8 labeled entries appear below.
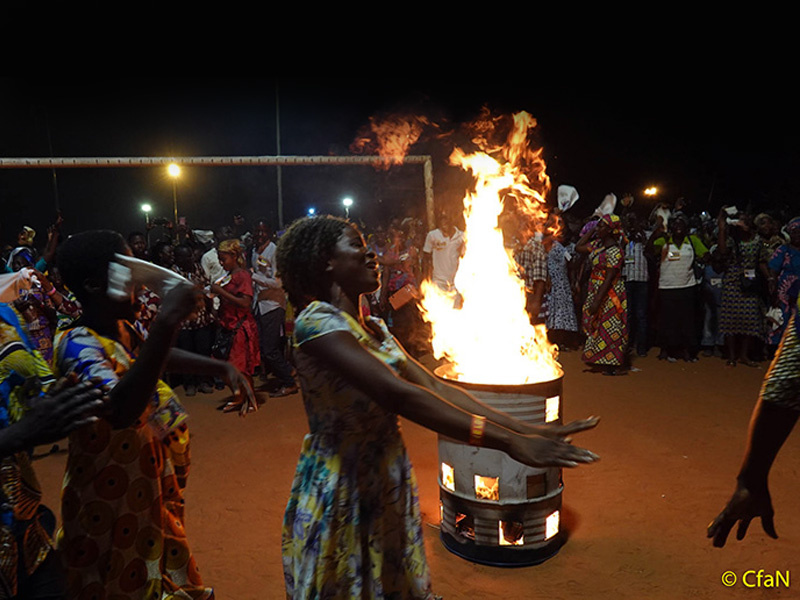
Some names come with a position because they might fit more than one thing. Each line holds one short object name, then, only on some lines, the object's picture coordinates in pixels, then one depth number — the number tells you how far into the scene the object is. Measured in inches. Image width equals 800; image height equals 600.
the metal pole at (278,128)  809.5
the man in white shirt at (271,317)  329.7
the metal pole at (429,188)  435.5
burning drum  145.8
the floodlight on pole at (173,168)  389.5
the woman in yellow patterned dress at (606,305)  341.7
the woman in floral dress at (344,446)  85.0
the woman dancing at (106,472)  88.2
